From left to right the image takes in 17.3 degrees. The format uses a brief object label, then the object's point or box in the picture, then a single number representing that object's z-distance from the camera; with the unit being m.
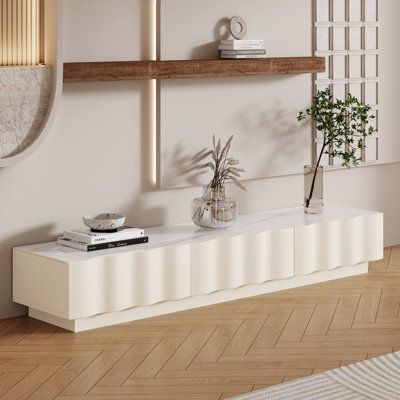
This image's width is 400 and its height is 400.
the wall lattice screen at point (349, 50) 7.93
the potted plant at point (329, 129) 7.68
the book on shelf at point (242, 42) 7.18
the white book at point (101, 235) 6.30
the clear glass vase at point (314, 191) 7.68
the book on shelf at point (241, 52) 7.21
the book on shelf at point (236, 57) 7.22
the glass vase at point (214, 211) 6.97
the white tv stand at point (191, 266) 6.15
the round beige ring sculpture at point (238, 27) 7.28
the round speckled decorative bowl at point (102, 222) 6.43
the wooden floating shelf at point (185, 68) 6.48
